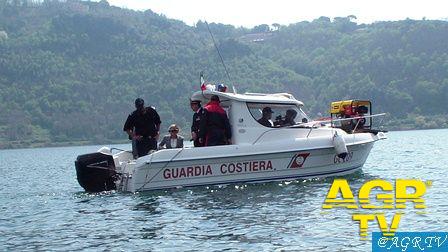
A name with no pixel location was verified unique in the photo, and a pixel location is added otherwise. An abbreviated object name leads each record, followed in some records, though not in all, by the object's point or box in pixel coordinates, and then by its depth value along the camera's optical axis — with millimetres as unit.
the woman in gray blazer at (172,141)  18062
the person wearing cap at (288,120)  18766
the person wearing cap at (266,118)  18156
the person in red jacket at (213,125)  17297
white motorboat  16875
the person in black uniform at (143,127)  17672
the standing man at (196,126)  17453
